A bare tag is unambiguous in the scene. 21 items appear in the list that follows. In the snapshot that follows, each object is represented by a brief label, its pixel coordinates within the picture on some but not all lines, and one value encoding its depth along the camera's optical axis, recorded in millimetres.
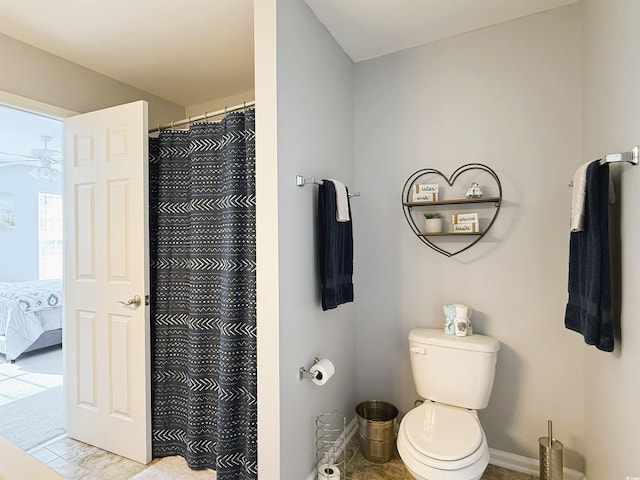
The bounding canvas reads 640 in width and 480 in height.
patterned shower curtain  1767
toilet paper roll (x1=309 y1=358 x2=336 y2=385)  1676
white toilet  1430
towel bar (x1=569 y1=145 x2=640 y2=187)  1136
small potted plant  1986
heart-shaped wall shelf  1917
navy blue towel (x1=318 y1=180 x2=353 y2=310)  1783
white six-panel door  2006
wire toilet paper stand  1763
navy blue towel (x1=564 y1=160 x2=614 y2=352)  1254
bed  3756
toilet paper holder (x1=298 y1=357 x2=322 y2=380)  1673
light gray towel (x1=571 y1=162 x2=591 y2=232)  1331
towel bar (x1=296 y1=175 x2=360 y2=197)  1661
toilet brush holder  1659
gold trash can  1979
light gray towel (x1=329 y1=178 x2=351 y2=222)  1803
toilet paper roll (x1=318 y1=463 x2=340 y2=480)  1725
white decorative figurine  1897
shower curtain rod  1777
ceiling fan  4137
